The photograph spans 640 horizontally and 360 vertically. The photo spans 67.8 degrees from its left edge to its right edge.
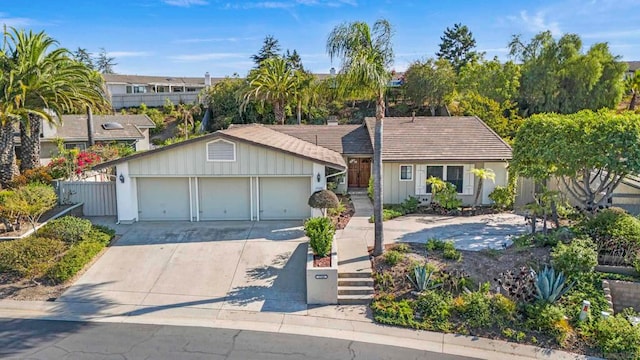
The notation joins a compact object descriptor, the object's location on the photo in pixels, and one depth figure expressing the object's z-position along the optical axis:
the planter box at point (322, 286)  12.14
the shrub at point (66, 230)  14.80
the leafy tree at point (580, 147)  14.23
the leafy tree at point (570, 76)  40.06
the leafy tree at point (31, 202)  15.50
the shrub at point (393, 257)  13.42
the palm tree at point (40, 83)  20.11
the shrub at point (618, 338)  9.95
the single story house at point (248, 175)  17.78
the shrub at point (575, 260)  12.38
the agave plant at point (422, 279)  12.13
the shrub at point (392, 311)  11.25
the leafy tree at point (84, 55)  81.07
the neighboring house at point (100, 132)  31.47
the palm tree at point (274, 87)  35.56
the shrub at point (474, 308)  11.03
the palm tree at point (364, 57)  12.65
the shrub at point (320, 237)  13.30
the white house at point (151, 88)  48.25
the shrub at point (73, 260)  13.18
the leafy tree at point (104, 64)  93.94
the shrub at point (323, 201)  15.98
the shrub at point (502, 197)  20.03
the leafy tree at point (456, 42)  63.75
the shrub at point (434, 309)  11.09
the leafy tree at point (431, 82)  41.31
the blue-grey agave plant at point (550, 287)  11.46
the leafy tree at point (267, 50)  58.12
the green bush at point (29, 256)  13.34
